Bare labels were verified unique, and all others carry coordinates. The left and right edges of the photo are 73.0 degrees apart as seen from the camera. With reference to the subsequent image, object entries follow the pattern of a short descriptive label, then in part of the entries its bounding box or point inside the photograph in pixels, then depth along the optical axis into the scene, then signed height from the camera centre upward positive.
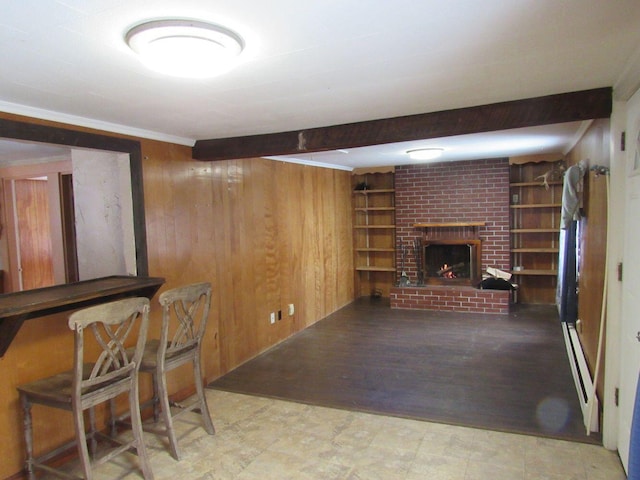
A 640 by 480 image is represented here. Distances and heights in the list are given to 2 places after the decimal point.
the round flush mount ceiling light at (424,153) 4.84 +0.69
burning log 6.64 -0.88
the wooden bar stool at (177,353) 2.61 -0.85
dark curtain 3.85 -0.61
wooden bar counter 2.22 -0.42
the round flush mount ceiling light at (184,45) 1.46 +0.62
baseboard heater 2.75 -1.30
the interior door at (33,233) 4.63 -0.10
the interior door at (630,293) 2.17 -0.44
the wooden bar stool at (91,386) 2.12 -0.87
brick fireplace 6.31 -0.27
